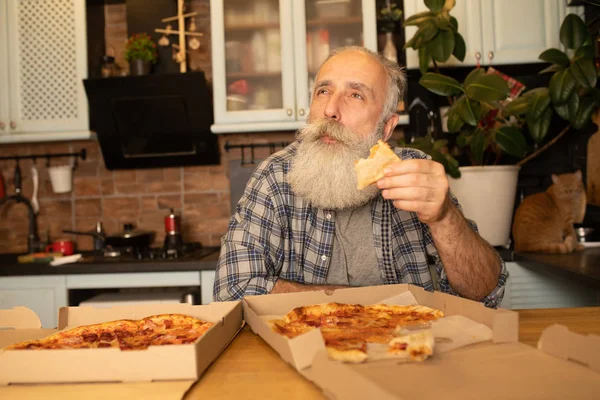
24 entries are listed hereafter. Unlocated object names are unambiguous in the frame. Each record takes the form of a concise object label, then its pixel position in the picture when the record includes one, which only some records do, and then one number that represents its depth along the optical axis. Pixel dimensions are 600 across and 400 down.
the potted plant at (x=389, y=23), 3.07
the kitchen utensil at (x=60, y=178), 3.38
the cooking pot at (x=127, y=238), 3.10
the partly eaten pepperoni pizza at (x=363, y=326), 0.79
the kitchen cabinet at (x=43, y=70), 3.13
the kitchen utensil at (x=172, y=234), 3.11
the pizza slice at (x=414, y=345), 0.78
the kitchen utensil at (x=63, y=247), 3.25
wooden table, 0.74
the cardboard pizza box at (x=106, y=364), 0.77
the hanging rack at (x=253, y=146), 3.37
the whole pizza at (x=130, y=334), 0.90
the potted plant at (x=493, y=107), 2.55
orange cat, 2.68
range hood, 3.10
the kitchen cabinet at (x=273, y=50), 3.08
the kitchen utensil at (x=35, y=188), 3.47
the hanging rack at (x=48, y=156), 3.45
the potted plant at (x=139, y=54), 3.16
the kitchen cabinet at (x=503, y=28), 2.95
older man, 1.70
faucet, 3.40
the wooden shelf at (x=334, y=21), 3.11
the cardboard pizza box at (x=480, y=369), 0.67
